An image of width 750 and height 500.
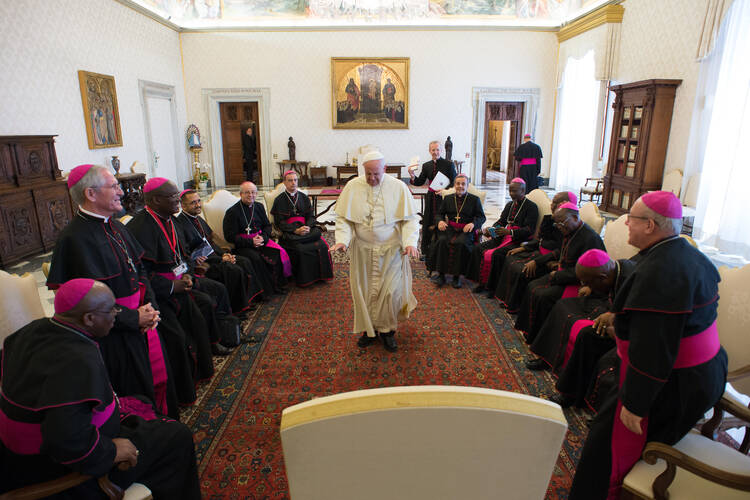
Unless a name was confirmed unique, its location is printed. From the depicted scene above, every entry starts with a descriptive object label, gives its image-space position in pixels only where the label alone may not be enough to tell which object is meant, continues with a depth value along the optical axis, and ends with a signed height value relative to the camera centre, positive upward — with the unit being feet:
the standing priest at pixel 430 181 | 22.50 -2.08
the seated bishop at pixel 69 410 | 5.59 -3.39
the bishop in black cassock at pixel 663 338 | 6.07 -2.72
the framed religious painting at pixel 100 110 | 32.09 +2.44
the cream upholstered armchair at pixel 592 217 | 15.26 -2.55
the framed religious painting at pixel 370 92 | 47.88 +5.46
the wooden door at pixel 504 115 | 50.50 +3.20
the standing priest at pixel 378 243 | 13.82 -3.09
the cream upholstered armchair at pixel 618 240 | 13.39 -3.00
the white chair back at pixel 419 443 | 3.19 -2.18
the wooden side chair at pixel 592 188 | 37.80 -3.97
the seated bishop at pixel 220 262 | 14.39 -4.51
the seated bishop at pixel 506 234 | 18.22 -3.72
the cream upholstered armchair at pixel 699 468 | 5.55 -4.48
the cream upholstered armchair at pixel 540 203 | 18.15 -2.41
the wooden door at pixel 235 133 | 50.52 +1.08
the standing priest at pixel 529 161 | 39.96 -1.57
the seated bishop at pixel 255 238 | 18.52 -3.95
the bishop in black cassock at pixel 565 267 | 13.35 -3.76
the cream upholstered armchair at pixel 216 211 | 18.95 -2.88
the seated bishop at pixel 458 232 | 19.79 -3.99
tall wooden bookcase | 31.04 +0.26
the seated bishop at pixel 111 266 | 8.46 -2.39
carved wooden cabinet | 22.93 -3.02
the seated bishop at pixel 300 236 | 20.01 -4.23
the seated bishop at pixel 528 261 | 15.60 -4.30
